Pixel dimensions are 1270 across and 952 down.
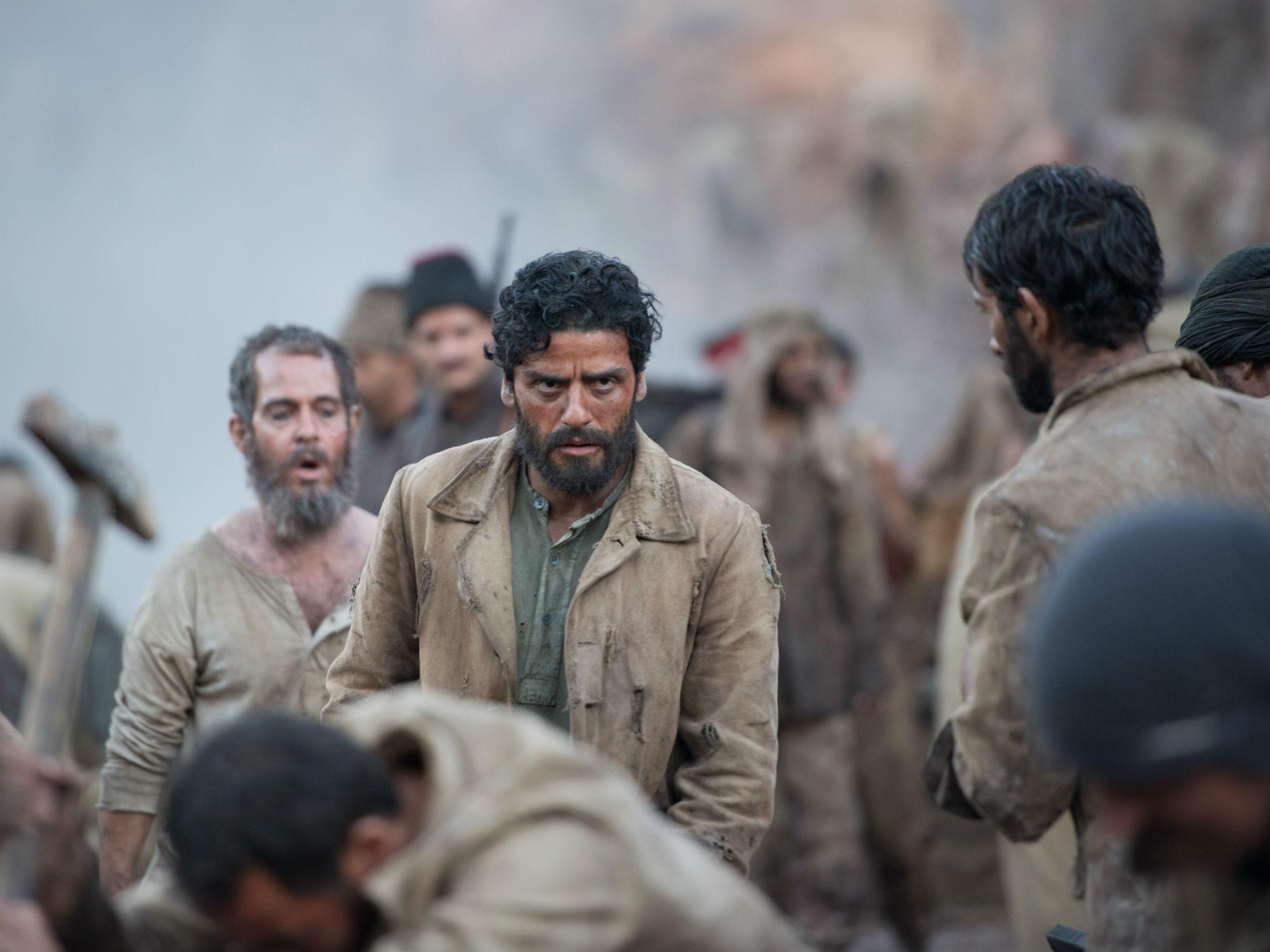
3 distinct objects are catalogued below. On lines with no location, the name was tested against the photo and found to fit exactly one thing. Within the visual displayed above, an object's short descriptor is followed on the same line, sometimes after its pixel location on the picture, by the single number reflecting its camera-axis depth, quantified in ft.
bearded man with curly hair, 21.66
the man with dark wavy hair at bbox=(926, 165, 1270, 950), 18.08
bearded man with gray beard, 26.89
